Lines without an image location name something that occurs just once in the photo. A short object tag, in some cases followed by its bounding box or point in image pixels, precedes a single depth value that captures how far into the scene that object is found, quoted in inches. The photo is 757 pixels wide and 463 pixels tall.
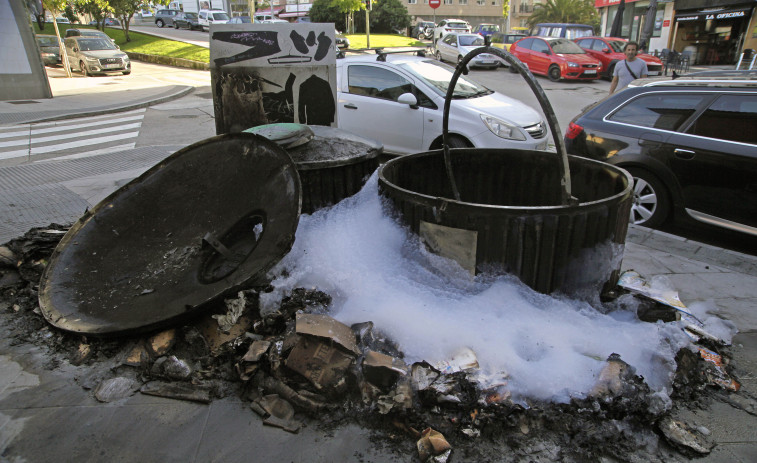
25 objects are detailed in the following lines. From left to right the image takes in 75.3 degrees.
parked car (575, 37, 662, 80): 745.0
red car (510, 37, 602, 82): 733.3
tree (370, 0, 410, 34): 1694.1
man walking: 360.2
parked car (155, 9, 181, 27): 1704.0
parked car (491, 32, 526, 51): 1060.3
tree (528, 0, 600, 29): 2001.7
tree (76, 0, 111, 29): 1040.0
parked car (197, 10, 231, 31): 1528.1
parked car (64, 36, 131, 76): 792.9
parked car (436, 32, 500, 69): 877.2
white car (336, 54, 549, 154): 276.1
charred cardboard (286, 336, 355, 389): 109.8
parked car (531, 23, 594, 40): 893.2
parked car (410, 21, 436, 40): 1525.6
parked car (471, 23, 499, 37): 1529.5
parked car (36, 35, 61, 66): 883.4
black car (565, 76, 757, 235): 185.0
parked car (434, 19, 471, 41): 1220.1
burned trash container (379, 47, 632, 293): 120.8
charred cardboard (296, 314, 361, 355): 113.8
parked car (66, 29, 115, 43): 864.7
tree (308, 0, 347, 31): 1657.2
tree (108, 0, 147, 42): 1129.4
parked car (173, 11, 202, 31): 1611.7
